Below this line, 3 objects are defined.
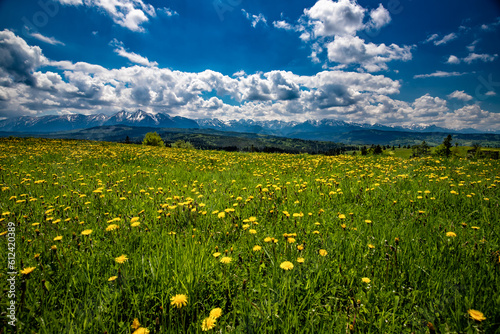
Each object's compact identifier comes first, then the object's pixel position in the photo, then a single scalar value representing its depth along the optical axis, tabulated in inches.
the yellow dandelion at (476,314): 25.9
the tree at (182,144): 2834.8
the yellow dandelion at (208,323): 27.2
